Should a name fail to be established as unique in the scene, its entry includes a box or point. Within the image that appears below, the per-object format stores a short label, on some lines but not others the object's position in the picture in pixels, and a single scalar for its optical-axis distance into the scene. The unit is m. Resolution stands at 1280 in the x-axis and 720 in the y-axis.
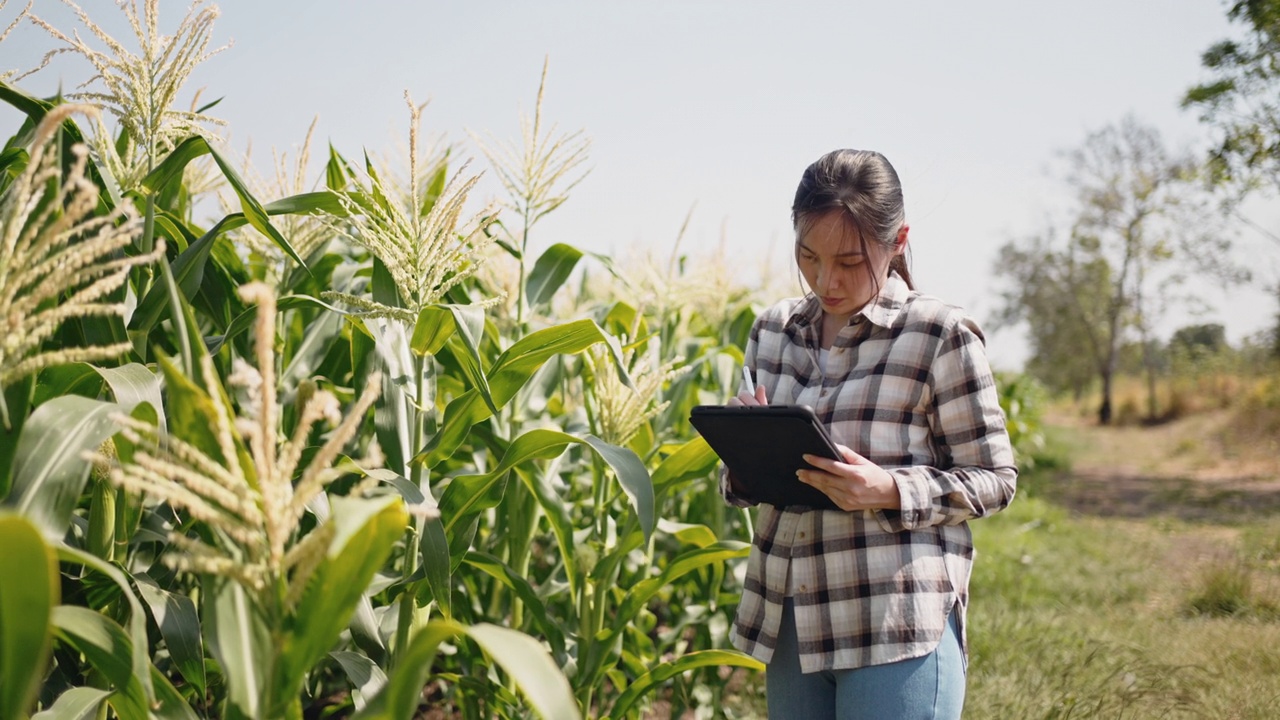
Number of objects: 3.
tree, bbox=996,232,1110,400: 27.05
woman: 1.64
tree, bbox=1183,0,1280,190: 8.88
